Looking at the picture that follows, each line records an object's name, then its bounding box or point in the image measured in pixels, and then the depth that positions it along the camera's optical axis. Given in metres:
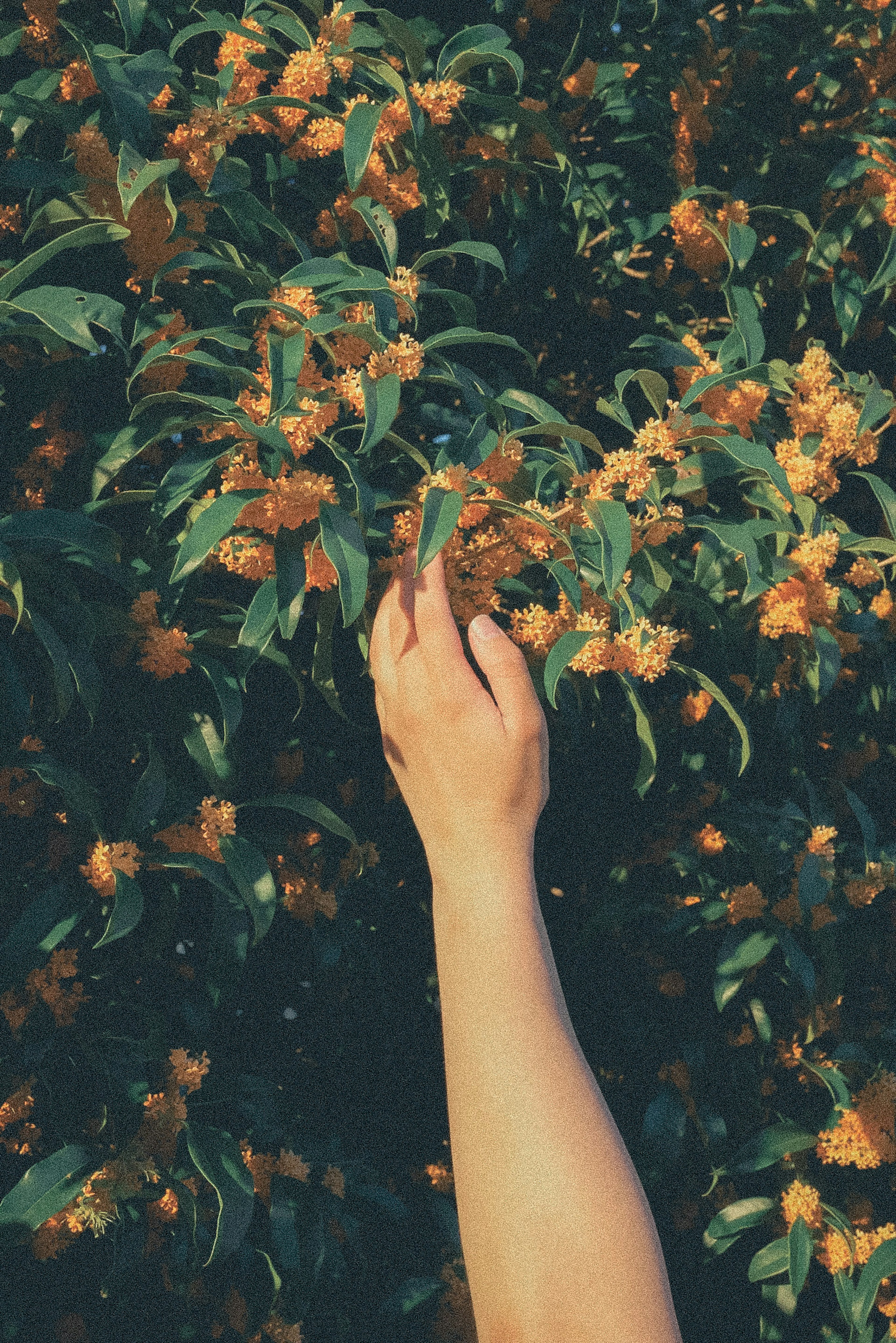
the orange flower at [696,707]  1.56
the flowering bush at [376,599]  1.09
